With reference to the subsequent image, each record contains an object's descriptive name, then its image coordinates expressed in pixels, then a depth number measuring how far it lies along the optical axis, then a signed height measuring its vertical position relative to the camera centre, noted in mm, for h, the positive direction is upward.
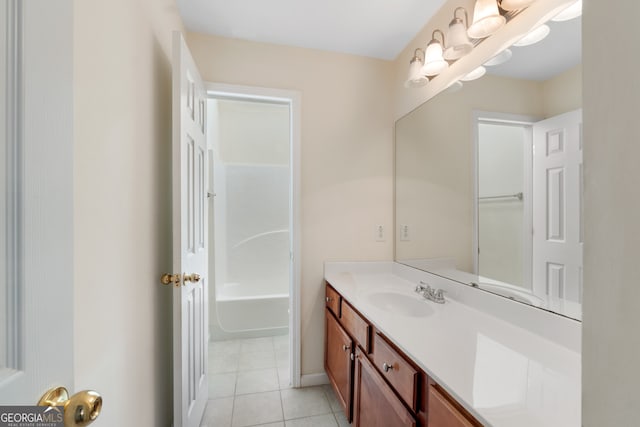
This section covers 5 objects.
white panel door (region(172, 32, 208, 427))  1179 -136
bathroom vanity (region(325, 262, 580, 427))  642 -455
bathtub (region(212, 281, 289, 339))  2609 -1019
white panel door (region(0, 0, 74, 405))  358 +19
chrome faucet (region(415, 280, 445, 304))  1384 -432
